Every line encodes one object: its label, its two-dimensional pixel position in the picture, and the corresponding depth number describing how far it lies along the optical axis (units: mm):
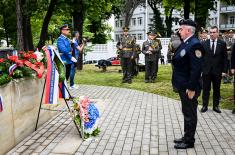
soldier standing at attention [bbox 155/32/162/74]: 15078
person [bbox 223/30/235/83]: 14387
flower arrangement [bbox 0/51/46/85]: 6384
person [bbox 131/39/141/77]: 16520
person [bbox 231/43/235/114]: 8398
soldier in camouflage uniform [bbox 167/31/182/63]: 12127
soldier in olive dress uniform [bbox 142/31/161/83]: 14898
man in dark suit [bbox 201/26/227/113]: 8805
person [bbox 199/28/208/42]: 14281
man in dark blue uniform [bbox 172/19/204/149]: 5789
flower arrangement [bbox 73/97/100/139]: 6816
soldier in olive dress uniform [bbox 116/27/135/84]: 14438
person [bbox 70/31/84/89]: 12328
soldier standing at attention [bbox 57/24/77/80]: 11062
